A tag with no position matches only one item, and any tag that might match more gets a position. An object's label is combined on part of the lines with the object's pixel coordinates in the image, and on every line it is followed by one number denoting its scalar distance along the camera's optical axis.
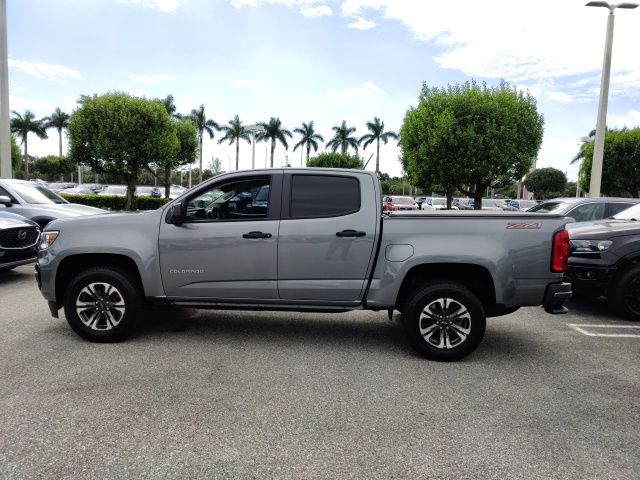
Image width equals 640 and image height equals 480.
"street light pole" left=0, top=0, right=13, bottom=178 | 17.12
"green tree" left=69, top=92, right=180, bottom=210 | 25.80
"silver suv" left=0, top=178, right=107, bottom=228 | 10.09
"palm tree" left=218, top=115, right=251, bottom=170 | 59.84
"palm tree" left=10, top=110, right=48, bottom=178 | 63.06
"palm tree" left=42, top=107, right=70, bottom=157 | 66.62
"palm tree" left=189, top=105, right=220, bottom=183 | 55.69
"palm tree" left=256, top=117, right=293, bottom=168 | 59.09
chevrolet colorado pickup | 4.66
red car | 28.51
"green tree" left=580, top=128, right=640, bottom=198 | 32.94
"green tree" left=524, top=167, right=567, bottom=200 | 63.53
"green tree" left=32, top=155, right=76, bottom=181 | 70.88
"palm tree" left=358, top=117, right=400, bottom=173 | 61.09
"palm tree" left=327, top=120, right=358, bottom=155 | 62.31
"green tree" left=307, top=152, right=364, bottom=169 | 56.09
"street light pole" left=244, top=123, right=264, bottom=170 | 26.12
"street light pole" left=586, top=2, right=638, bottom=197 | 16.48
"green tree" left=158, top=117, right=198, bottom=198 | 36.31
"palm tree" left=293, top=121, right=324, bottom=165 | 63.06
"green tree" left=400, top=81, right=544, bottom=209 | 22.83
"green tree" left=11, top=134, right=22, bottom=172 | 50.34
